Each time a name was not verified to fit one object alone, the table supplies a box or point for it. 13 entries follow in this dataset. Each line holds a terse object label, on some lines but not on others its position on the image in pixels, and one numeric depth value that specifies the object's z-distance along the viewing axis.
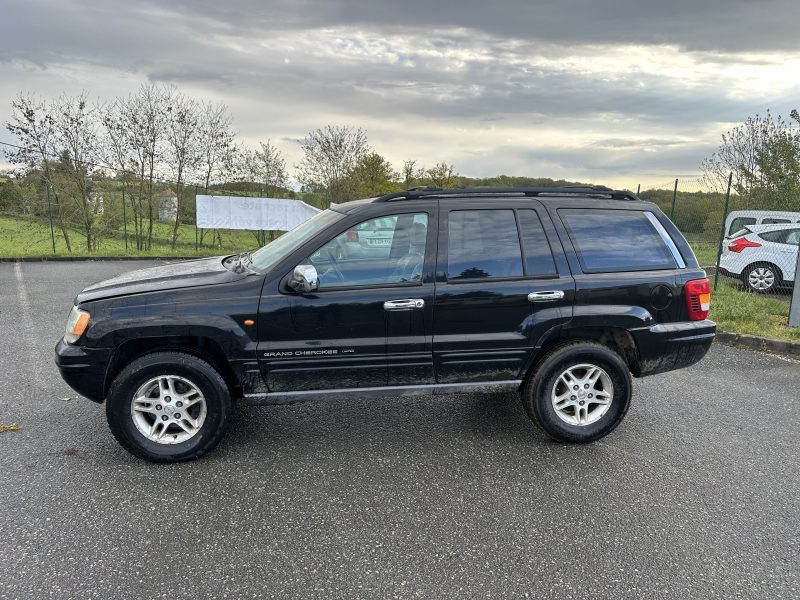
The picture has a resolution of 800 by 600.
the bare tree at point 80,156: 15.95
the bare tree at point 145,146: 16.48
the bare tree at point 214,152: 17.45
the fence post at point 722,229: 9.32
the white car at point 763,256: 10.01
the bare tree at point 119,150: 16.25
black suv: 3.31
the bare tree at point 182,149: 16.95
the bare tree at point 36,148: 15.55
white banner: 15.95
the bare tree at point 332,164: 19.02
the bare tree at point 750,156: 14.50
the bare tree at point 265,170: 18.20
